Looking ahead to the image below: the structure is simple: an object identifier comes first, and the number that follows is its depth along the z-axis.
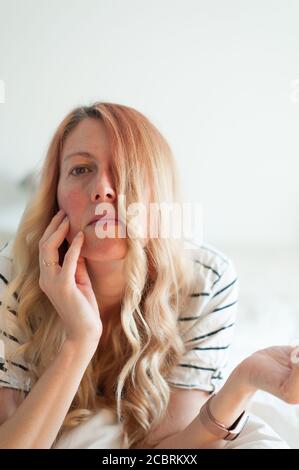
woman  0.67
